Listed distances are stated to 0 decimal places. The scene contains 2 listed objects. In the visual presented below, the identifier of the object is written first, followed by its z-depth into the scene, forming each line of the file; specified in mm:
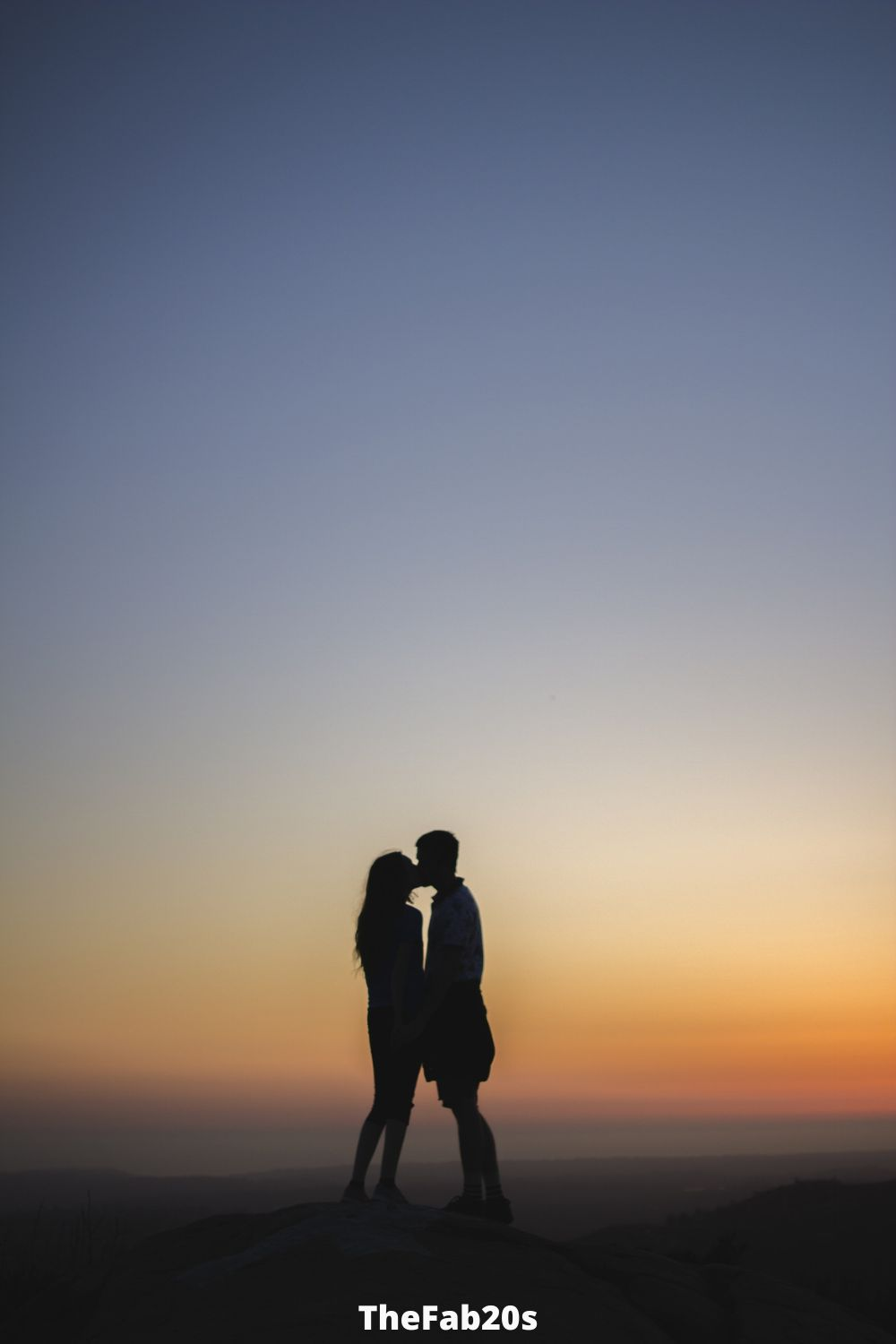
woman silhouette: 8273
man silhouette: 7953
